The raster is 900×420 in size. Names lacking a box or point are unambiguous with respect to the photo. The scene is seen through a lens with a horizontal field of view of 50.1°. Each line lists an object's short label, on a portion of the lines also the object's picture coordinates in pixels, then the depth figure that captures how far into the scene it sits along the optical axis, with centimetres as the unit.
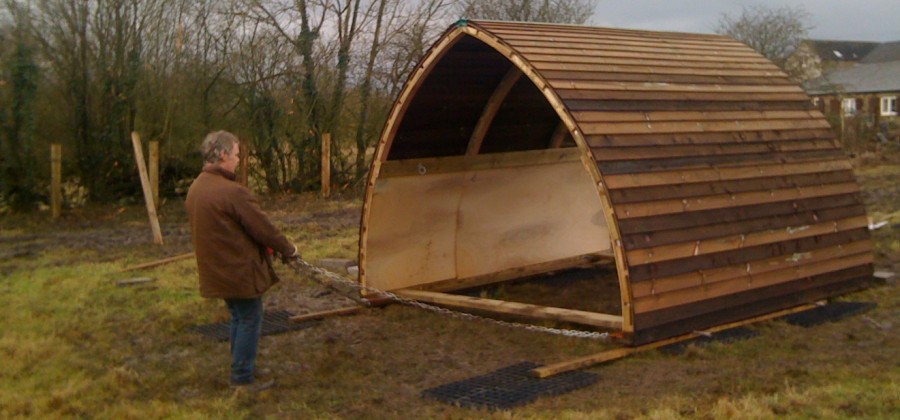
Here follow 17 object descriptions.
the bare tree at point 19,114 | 1769
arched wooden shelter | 762
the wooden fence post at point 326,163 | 2223
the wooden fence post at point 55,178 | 1794
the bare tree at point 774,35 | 4347
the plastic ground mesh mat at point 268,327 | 850
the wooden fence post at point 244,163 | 2055
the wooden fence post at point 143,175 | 1329
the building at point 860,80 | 3073
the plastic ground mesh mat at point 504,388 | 629
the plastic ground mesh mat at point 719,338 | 747
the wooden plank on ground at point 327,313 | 901
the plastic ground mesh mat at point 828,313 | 838
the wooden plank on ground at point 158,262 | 1236
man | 640
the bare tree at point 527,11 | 2966
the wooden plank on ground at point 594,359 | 691
